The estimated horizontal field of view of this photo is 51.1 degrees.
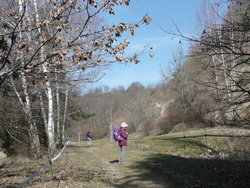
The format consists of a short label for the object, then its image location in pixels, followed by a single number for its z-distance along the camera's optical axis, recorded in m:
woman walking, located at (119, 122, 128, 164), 11.09
